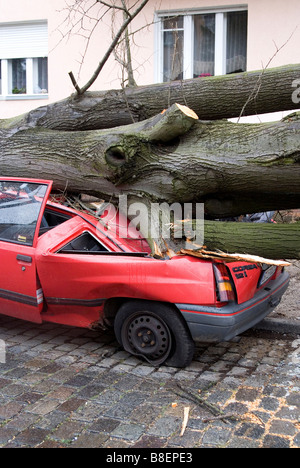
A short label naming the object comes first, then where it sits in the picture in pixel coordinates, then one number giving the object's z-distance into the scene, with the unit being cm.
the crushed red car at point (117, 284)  410
